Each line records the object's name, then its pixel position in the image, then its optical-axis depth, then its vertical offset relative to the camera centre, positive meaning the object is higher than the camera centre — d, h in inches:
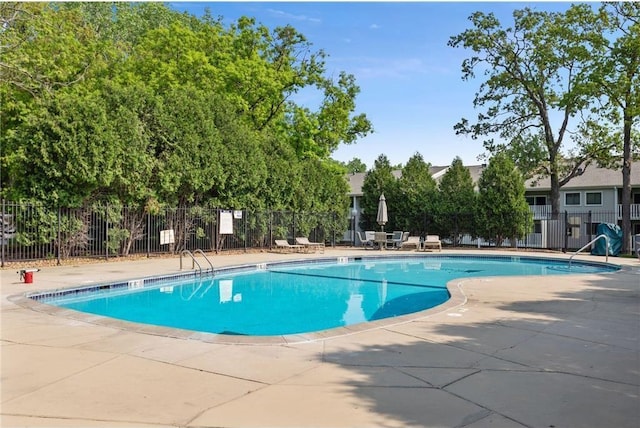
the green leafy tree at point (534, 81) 928.9 +304.2
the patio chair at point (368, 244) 960.4 -37.6
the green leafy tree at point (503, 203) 927.0 +43.4
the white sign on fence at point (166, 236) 593.6 -11.0
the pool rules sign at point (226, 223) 783.7 +6.3
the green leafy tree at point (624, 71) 807.1 +264.5
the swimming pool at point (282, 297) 344.5 -63.3
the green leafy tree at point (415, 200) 1037.8 +55.9
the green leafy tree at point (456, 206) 994.7 +41.6
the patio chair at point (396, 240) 946.7 -27.2
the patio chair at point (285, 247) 840.3 -37.2
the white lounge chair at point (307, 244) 872.4 -31.8
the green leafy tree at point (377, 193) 1082.7 +74.7
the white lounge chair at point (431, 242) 877.6 -29.3
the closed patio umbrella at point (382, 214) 933.8 +23.5
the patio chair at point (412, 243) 885.2 -31.4
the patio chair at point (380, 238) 918.4 -22.6
